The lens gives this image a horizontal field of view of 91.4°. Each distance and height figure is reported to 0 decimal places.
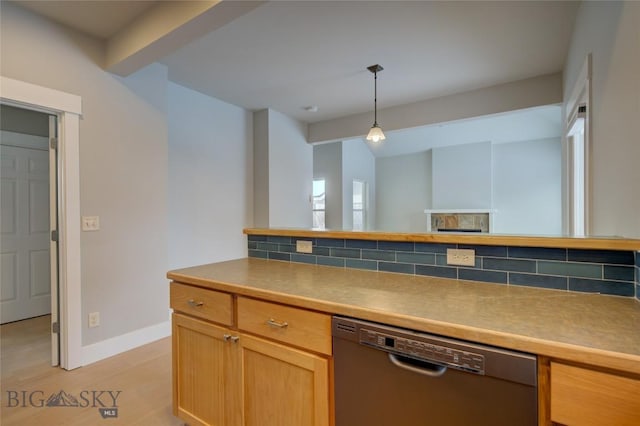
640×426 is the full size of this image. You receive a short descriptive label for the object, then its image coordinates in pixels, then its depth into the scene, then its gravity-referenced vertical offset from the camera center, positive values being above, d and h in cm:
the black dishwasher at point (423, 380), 79 -48
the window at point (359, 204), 714 +21
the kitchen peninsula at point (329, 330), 73 -36
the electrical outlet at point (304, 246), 187 -20
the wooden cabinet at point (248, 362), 114 -63
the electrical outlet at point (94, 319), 250 -84
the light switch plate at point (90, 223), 245 -7
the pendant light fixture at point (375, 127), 308 +92
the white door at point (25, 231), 336 -18
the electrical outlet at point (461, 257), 139 -20
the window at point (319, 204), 679 +20
